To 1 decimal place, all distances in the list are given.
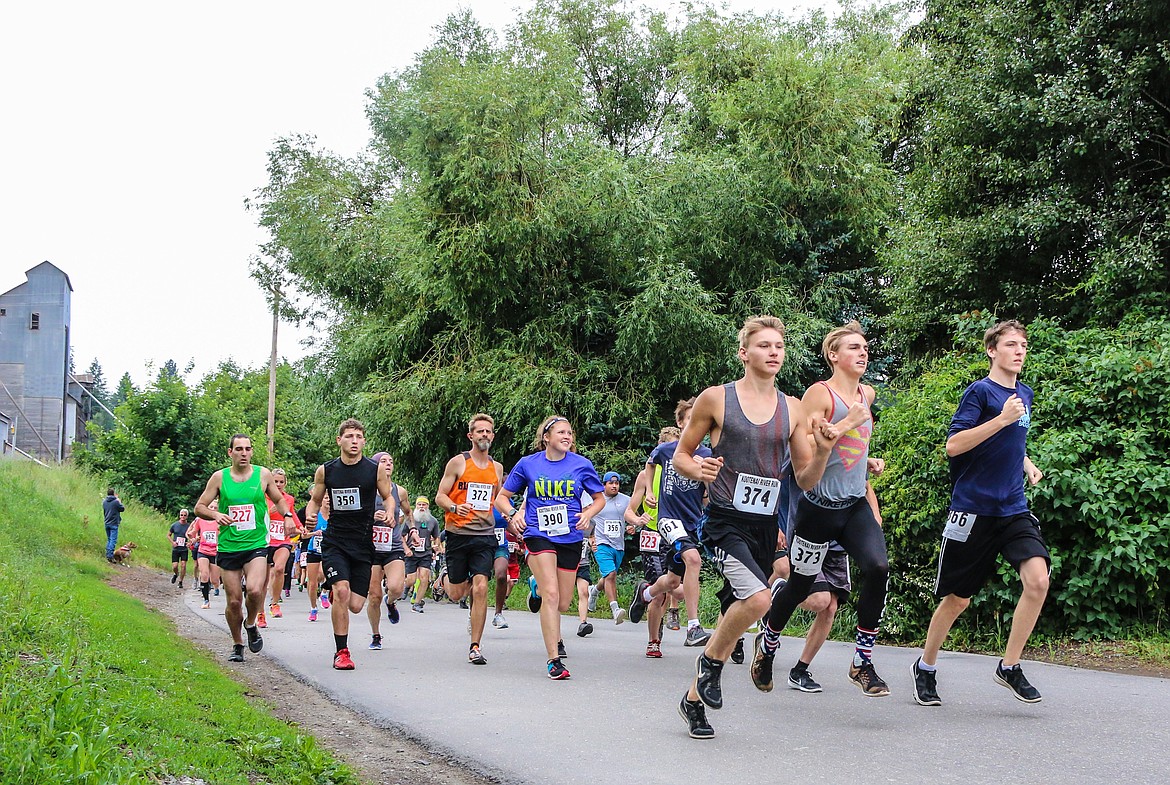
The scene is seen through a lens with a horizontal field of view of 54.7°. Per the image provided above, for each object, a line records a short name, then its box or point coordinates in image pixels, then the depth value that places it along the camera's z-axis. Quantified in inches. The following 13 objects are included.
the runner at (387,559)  472.1
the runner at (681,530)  405.4
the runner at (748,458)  247.0
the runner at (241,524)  415.8
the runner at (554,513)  359.6
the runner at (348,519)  401.4
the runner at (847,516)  271.9
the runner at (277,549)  634.2
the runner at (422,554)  712.4
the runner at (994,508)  264.4
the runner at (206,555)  732.0
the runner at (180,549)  1074.1
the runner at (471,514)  424.4
